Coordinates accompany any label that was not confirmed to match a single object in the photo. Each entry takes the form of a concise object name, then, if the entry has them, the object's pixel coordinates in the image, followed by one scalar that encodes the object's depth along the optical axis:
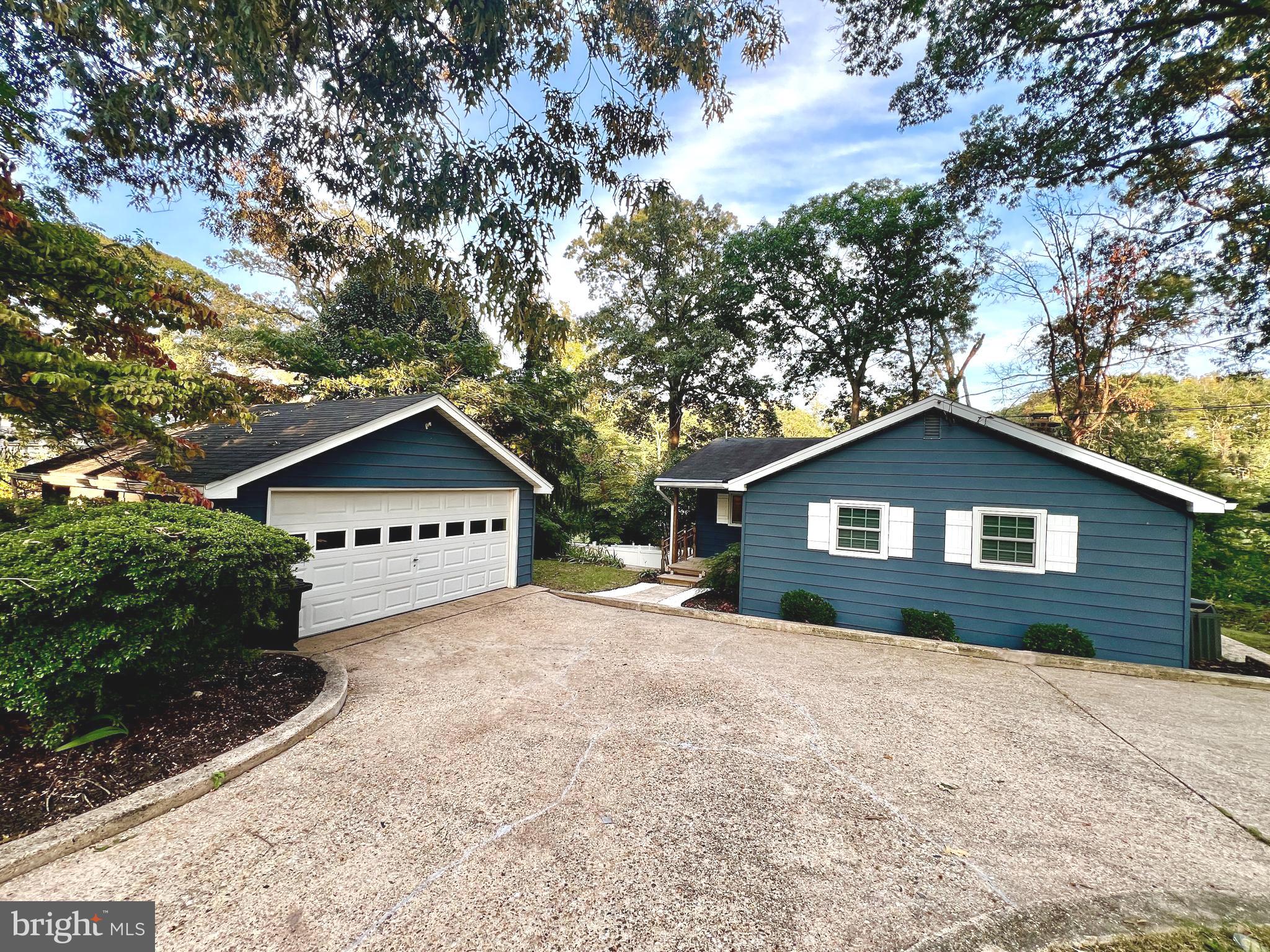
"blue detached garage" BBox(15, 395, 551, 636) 6.18
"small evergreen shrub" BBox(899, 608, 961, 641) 7.14
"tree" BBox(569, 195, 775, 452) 21.47
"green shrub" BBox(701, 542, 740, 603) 9.63
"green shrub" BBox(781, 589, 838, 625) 7.94
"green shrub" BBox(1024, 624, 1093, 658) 6.45
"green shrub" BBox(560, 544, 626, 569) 14.73
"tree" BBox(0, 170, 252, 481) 3.64
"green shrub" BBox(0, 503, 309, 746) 2.93
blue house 6.33
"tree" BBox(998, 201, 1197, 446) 11.87
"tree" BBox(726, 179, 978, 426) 19.48
